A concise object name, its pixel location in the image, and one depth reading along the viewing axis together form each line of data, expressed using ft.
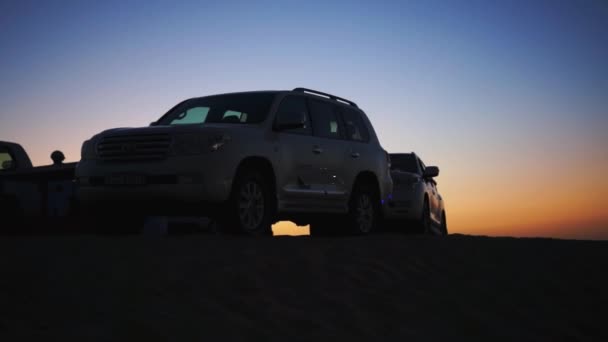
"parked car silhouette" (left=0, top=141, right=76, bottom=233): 38.19
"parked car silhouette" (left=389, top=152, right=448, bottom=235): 51.96
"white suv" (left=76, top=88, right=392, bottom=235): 30.91
